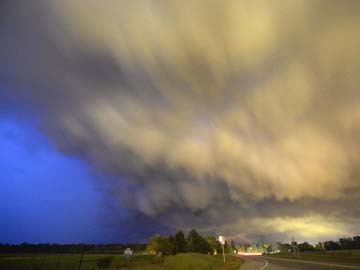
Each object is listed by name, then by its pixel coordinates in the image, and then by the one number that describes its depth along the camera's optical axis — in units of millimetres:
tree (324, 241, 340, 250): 163925
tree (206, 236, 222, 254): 156725
